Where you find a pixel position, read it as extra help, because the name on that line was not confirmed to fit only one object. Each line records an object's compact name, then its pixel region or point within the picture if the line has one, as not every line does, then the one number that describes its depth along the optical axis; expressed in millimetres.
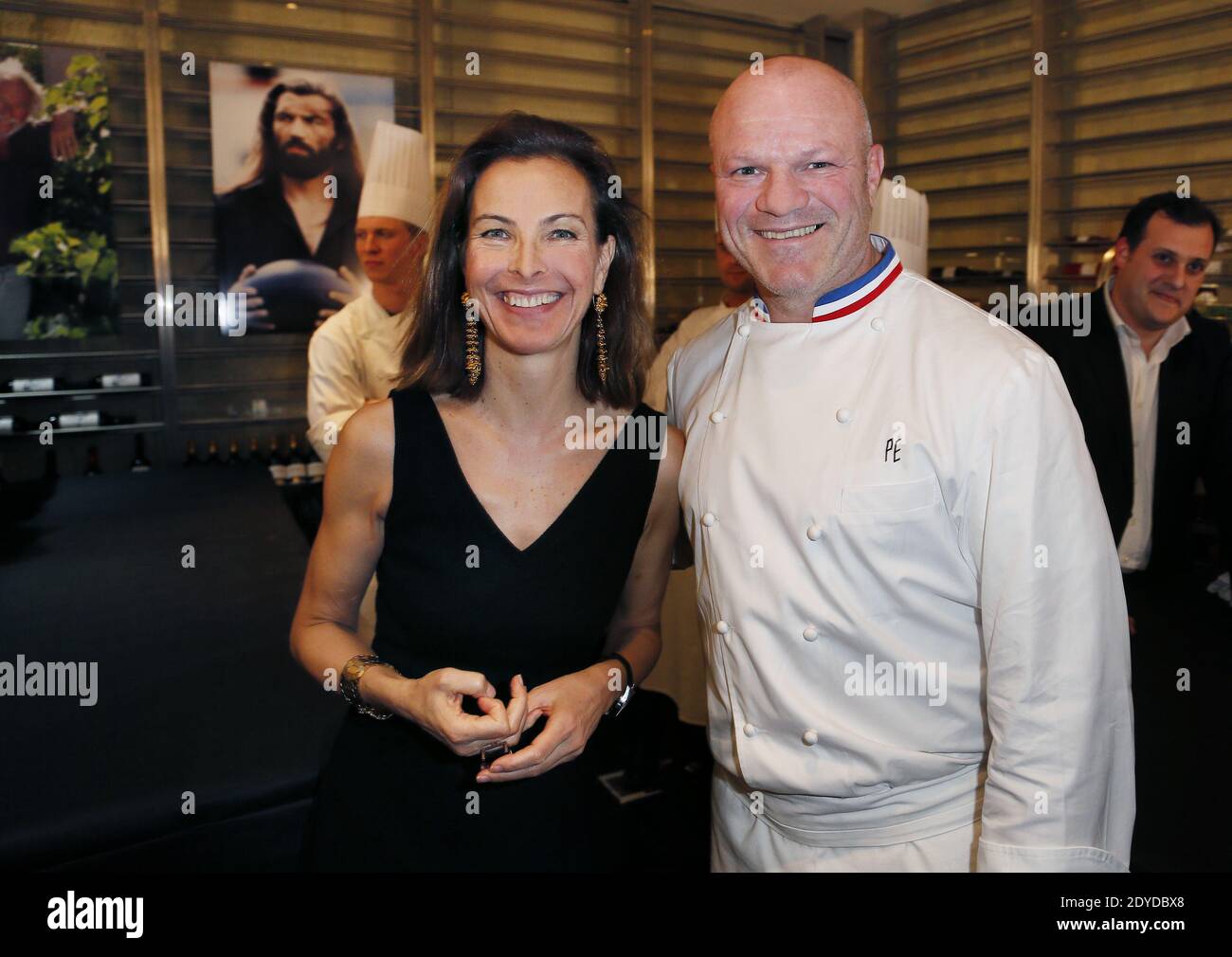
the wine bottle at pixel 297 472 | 4906
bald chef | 1130
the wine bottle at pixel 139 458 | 5074
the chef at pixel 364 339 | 3199
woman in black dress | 1360
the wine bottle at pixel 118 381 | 4969
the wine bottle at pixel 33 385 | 4703
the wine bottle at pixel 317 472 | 5047
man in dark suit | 2736
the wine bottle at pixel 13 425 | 4609
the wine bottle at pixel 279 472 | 4855
